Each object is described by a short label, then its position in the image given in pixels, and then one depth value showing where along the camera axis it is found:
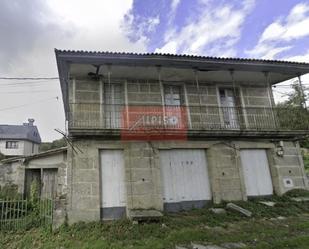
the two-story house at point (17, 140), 36.78
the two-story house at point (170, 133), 8.50
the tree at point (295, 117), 11.48
